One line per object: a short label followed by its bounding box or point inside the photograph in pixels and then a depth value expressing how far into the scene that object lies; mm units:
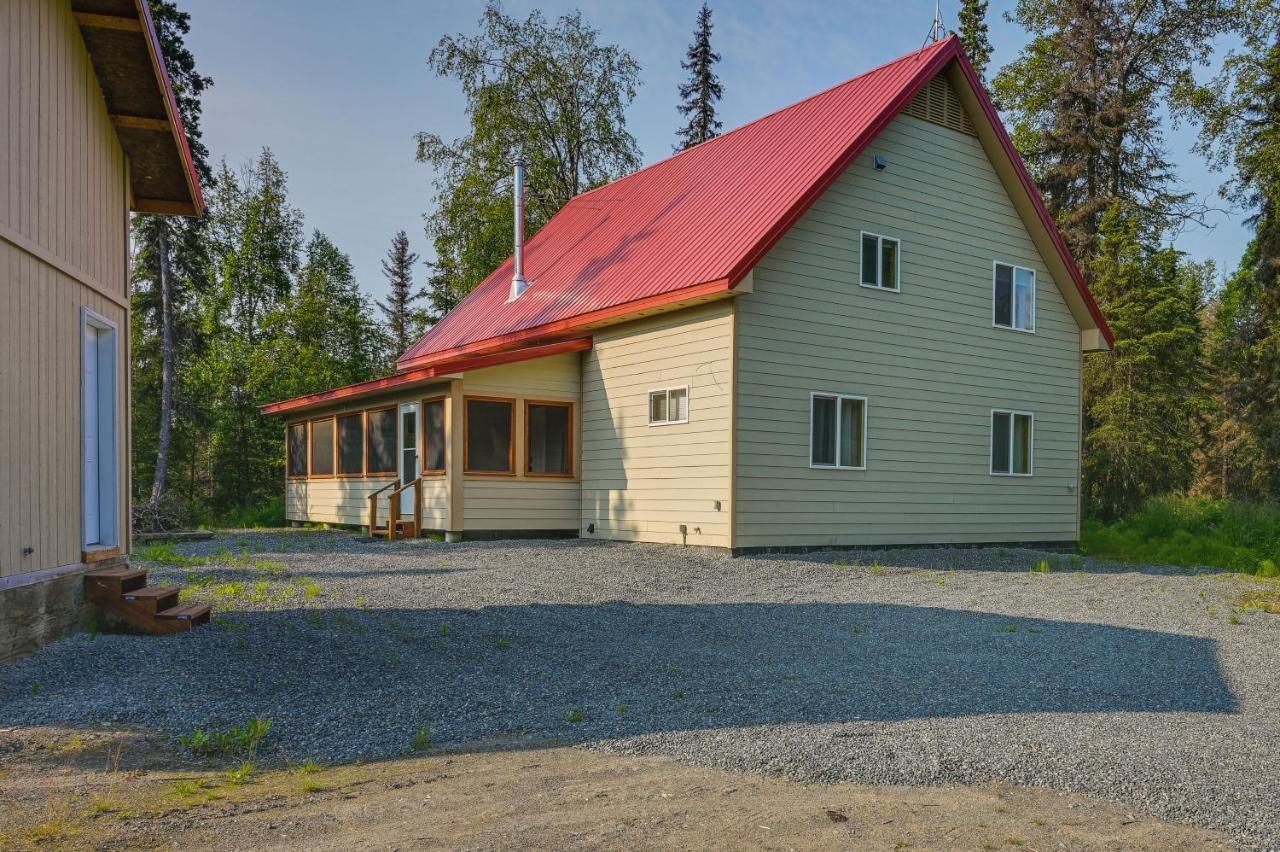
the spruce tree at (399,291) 53406
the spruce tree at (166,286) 23953
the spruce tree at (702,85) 37844
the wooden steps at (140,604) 7605
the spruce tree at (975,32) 32375
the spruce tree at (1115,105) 27922
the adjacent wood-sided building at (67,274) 6879
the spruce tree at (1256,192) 25953
